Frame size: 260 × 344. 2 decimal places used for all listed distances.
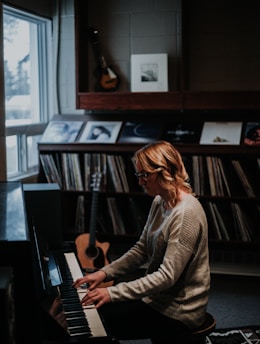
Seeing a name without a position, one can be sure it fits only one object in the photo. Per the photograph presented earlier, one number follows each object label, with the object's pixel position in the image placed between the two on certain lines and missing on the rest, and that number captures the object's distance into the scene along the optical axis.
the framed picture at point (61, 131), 4.37
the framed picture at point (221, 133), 4.07
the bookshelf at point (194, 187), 4.09
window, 4.09
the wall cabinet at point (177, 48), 4.20
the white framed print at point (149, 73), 4.31
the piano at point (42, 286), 1.33
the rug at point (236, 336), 3.11
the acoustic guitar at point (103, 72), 4.42
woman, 2.04
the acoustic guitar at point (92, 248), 3.87
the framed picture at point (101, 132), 4.30
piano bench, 2.09
